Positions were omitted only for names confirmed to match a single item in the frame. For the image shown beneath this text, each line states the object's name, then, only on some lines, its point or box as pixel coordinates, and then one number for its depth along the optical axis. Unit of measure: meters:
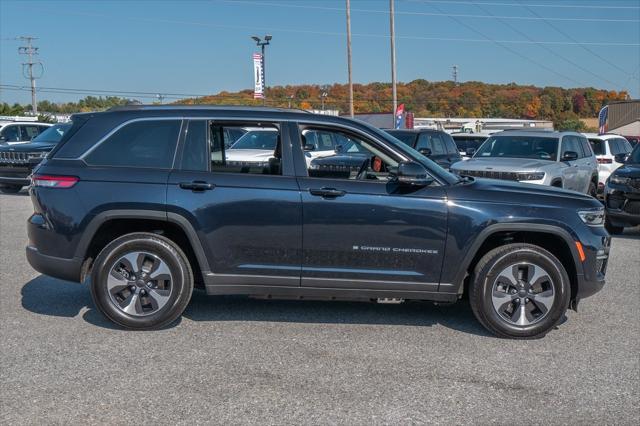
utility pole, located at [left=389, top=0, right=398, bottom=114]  32.97
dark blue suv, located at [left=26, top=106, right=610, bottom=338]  5.50
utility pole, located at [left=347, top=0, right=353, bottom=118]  32.38
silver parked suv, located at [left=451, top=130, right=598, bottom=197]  11.48
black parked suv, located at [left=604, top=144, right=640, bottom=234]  10.91
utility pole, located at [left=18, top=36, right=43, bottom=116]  80.90
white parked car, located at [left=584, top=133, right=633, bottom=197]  16.58
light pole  33.56
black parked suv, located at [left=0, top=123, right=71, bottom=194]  15.87
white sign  33.75
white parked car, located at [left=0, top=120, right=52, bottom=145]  19.70
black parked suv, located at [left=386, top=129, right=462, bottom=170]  16.11
